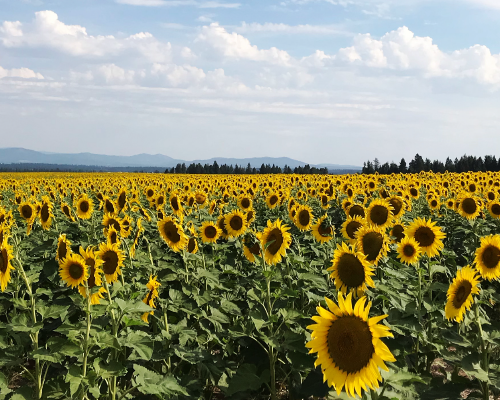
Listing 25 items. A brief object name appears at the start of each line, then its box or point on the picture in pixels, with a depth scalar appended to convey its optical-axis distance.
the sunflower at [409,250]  5.52
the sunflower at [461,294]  3.72
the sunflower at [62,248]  4.51
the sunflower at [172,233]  6.15
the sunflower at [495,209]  9.38
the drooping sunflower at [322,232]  6.92
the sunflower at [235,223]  7.48
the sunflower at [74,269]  4.04
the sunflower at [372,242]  4.54
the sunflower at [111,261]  4.76
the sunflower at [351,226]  5.96
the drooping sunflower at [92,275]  4.00
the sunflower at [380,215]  6.40
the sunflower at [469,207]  8.84
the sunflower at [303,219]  7.91
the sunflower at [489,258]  4.88
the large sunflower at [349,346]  2.61
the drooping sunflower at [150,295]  4.79
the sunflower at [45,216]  7.95
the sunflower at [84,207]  8.25
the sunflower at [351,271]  3.80
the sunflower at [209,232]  7.15
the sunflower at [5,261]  3.94
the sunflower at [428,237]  5.62
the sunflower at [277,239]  5.16
